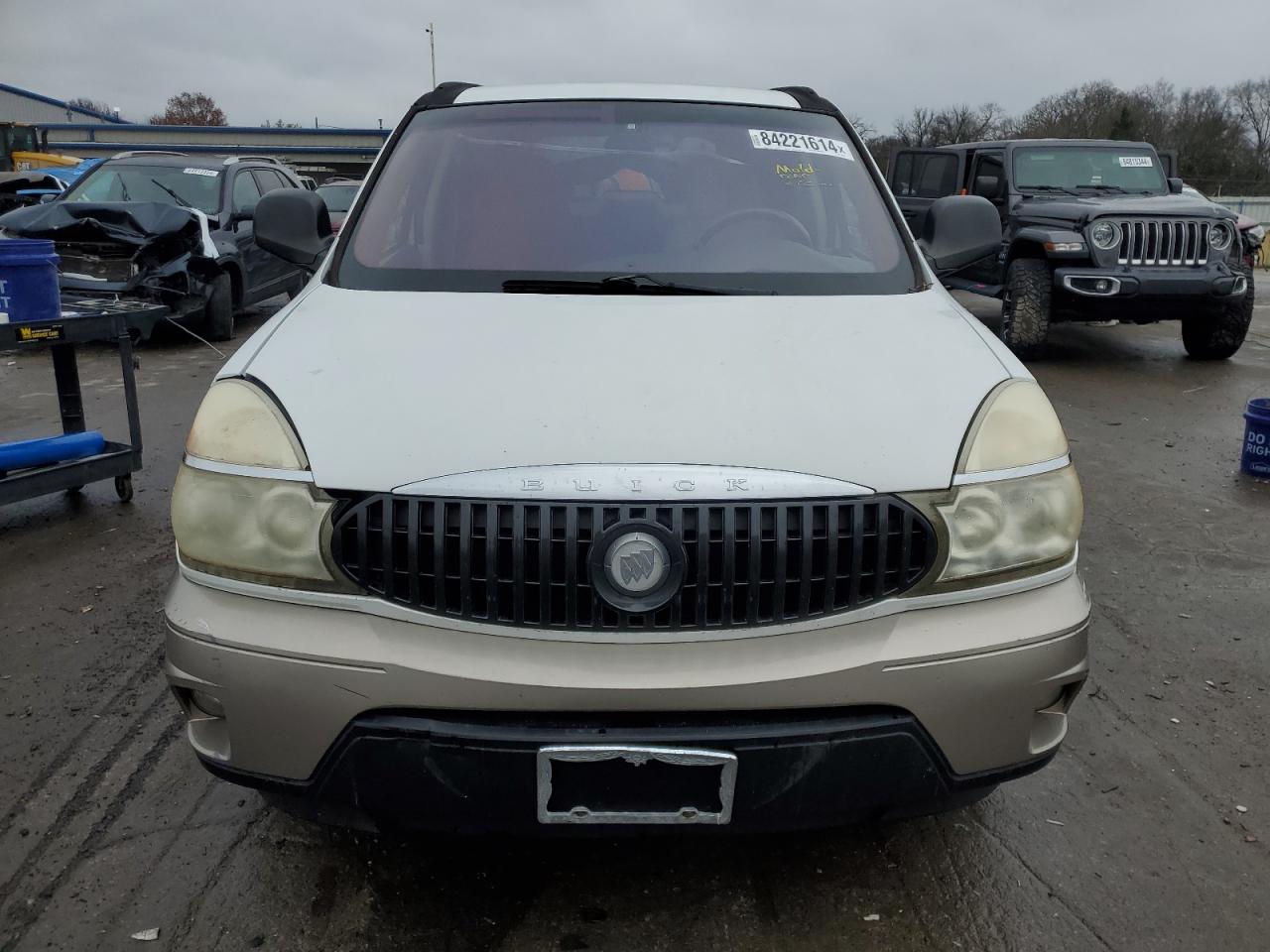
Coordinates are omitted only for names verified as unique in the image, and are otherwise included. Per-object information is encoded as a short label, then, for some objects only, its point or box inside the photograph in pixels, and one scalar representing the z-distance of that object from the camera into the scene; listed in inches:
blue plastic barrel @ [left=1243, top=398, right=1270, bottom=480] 214.2
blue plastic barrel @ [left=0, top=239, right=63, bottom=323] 162.6
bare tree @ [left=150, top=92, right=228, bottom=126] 2974.9
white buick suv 68.7
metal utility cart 167.8
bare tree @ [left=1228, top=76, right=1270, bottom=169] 2282.2
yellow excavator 1111.6
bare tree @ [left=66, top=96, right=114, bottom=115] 2819.9
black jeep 330.6
